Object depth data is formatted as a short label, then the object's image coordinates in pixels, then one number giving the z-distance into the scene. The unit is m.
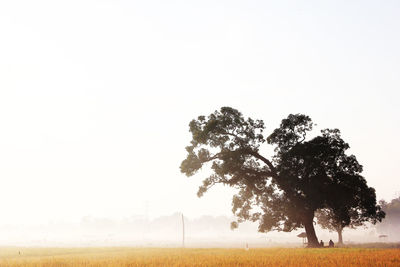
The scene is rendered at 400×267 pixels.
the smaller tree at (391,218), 106.31
